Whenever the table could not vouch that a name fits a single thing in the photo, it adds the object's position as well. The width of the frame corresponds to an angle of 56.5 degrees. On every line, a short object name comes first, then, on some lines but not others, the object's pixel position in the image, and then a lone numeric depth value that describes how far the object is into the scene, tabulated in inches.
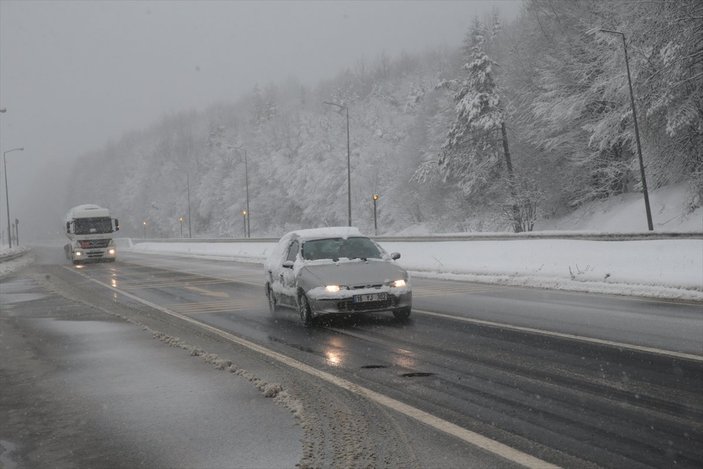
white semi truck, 1531.7
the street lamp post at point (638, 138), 1127.0
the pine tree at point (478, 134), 1836.9
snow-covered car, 413.4
